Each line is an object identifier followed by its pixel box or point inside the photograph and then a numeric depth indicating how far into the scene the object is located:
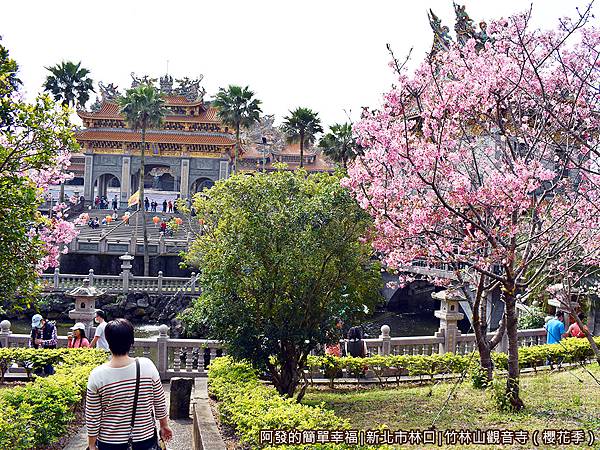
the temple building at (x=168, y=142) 54.09
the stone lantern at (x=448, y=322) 15.25
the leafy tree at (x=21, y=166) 7.96
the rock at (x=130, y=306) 33.34
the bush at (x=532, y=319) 20.33
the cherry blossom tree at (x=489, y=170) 9.07
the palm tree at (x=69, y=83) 44.12
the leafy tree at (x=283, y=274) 10.09
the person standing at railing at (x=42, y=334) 13.27
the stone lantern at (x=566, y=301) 7.98
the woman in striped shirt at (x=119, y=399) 4.91
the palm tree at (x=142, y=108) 39.81
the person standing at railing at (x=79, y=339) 12.92
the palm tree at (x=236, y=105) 42.78
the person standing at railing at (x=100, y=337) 12.48
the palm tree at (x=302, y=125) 44.69
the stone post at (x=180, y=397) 9.96
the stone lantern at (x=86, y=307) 16.58
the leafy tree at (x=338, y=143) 41.88
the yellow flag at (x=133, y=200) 52.52
